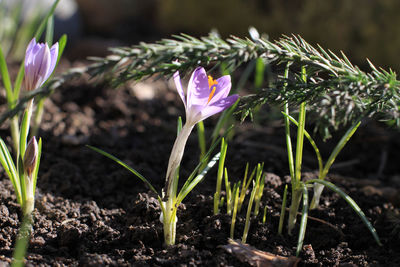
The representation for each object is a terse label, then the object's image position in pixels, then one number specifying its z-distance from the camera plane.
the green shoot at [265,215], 0.53
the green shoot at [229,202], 0.53
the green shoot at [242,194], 0.53
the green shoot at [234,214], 0.52
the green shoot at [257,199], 0.53
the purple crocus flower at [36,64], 0.51
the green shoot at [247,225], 0.52
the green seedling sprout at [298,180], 0.50
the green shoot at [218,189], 0.52
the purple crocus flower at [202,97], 0.48
